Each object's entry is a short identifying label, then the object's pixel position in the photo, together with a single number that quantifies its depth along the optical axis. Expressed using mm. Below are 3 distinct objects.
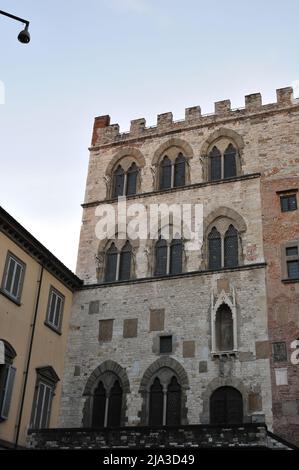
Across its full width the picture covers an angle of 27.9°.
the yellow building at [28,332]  20844
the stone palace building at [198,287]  22438
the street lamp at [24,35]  13099
